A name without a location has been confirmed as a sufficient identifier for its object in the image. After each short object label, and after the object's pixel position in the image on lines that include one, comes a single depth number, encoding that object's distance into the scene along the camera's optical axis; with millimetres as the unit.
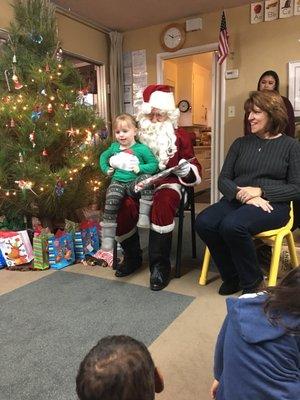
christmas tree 2469
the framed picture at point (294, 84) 3537
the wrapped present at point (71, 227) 2604
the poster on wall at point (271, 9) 3549
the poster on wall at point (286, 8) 3475
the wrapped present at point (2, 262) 2529
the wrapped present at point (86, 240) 2609
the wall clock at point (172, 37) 4094
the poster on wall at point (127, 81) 4531
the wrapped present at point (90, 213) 2992
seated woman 1807
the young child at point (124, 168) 2232
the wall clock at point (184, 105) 6023
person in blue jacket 709
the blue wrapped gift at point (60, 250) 2463
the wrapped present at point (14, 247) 2488
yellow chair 1812
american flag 3627
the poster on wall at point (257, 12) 3629
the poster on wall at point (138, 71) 4430
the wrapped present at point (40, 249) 2453
